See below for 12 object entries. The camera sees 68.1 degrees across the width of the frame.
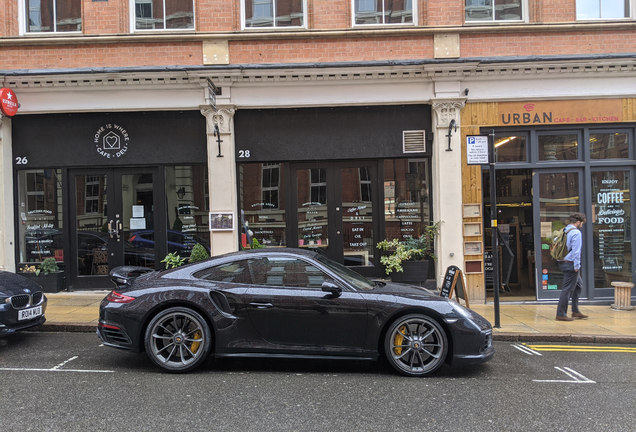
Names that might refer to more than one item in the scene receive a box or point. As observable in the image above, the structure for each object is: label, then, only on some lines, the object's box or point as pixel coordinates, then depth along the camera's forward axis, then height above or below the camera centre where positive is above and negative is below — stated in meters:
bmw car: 5.95 -1.11
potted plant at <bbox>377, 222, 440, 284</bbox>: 9.73 -0.97
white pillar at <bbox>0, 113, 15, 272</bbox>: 9.93 +0.43
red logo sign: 9.42 +2.40
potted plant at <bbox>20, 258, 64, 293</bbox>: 9.96 -1.18
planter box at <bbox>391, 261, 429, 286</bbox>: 9.75 -1.27
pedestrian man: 8.08 -1.10
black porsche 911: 5.04 -1.19
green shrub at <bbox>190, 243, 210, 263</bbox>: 9.70 -0.77
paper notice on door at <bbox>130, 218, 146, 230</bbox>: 10.31 -0.10
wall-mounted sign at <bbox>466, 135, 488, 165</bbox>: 7.48 +0.96
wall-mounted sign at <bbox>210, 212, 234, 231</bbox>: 9.98 -0.13
